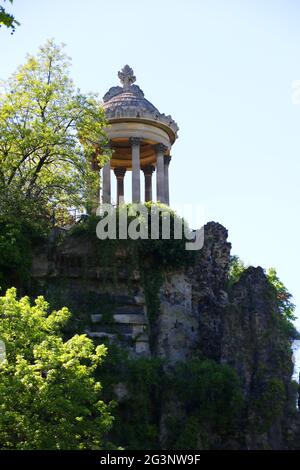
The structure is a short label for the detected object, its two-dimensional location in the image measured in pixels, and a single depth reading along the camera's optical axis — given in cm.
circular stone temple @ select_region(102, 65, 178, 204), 4544
